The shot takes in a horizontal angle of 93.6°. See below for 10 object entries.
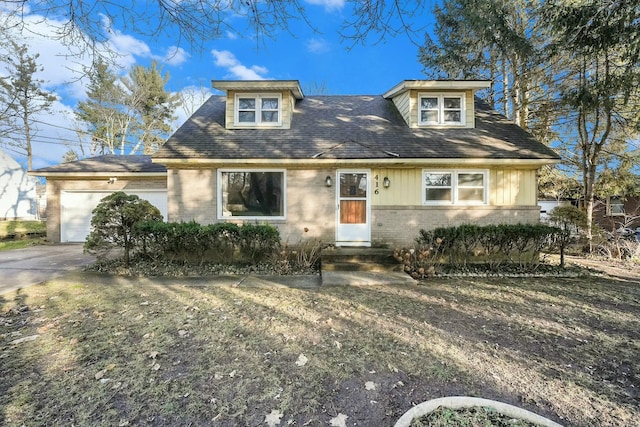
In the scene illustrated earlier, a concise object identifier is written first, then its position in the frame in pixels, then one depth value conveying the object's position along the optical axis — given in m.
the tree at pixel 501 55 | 11.24
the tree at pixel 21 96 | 18.13
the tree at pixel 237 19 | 3.10
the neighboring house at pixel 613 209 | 17.73
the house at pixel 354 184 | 8.62
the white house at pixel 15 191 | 19.95
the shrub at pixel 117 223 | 7.02
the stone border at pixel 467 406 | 2.17
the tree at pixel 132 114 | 24.36
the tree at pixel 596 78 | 6.43
